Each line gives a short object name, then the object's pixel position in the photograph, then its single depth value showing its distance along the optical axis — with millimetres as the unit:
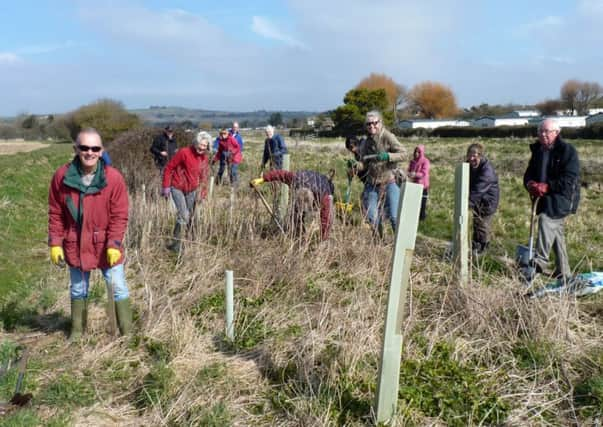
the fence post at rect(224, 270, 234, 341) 4129
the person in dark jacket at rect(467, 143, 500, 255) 6457
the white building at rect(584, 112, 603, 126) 58228
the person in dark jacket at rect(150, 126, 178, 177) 11047
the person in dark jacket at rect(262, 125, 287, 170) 10289
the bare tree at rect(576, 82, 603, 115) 79125
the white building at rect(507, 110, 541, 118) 82888
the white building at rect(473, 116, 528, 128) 75875
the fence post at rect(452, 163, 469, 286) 4758
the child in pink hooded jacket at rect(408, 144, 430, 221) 8109
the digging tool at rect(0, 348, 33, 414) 3200
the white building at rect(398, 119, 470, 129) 81000
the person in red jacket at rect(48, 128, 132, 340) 3871
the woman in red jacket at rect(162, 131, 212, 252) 6734
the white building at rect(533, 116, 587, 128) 60500
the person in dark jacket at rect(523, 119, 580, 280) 5016
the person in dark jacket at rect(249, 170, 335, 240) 5695
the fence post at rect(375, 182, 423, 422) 2680
